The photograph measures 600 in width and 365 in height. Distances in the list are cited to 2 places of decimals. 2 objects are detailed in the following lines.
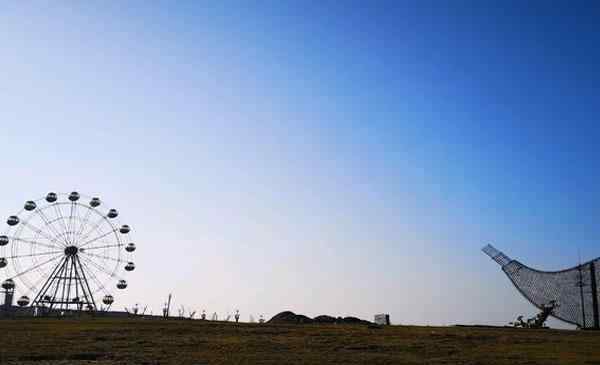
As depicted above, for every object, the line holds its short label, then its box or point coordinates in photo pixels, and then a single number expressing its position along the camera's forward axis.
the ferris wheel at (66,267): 66.12
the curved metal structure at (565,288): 62.44
